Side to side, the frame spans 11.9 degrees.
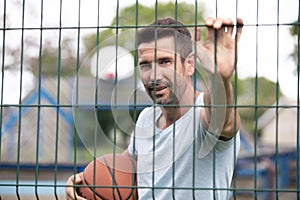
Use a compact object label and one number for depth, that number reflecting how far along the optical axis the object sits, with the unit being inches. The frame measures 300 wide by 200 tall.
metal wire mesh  274.2
